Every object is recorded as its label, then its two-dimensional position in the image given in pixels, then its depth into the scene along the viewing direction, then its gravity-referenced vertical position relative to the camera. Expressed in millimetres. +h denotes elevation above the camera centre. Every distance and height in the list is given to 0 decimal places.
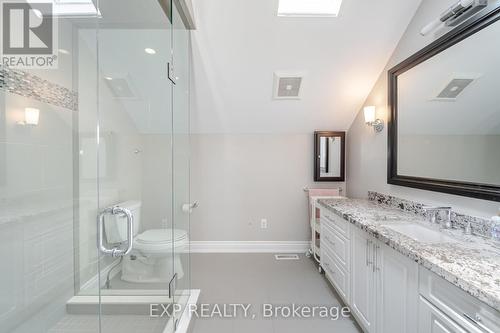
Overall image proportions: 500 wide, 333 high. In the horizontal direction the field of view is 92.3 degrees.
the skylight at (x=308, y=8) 2037 +1340
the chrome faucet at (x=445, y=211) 1595 -329
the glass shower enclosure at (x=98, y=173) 1545 -72
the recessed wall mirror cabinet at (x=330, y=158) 3221 +85
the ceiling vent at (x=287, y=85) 2504 +860
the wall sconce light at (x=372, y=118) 2498 +488
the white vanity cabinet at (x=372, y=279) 1229 -740
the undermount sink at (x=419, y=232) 1514 -455
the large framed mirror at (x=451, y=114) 1380 +359
